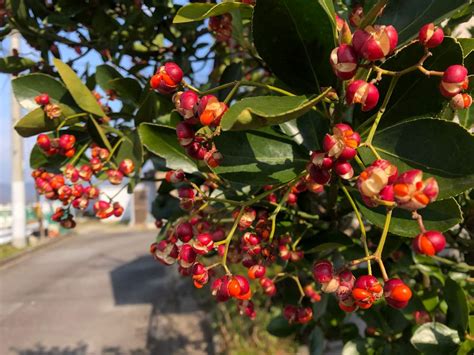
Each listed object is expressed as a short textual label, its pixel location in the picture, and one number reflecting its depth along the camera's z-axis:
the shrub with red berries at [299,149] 0.12
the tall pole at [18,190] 9.53
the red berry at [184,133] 0.14
